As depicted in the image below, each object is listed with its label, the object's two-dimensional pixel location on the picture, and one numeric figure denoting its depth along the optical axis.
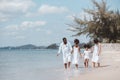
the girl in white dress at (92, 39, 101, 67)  11.13
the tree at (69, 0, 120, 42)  23.39
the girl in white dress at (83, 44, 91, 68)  11.60
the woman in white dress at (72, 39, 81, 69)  10.85
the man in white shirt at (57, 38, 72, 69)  10.68
